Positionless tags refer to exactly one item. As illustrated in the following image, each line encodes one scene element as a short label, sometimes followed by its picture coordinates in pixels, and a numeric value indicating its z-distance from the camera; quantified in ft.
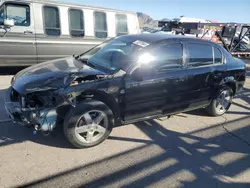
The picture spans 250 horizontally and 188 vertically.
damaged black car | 10.12
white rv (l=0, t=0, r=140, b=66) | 20.63
